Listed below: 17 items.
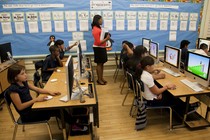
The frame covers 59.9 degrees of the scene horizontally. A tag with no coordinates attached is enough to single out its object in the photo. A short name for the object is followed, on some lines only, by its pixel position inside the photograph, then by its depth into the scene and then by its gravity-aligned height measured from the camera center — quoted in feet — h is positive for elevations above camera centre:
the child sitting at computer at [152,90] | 7.59 -2.53
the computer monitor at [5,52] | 11.99 -1.39
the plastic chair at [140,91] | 7.95 -2.80
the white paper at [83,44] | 14.65 -1.12
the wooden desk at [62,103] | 6.23 -2.51
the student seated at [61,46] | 12.49 -1.09
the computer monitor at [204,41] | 12.96 -0.91
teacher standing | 12.91 -1.33
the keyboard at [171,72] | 9.34 -2.25
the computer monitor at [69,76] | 5.81 -1.50
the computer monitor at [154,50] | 11.41 -1.36
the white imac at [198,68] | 7.31 -1.65
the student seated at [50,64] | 10.68 -1.95
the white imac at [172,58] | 9.07 -1.50
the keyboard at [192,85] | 7.49 -2.39
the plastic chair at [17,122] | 6.42 -3.36
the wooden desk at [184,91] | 7.25 -2.48
